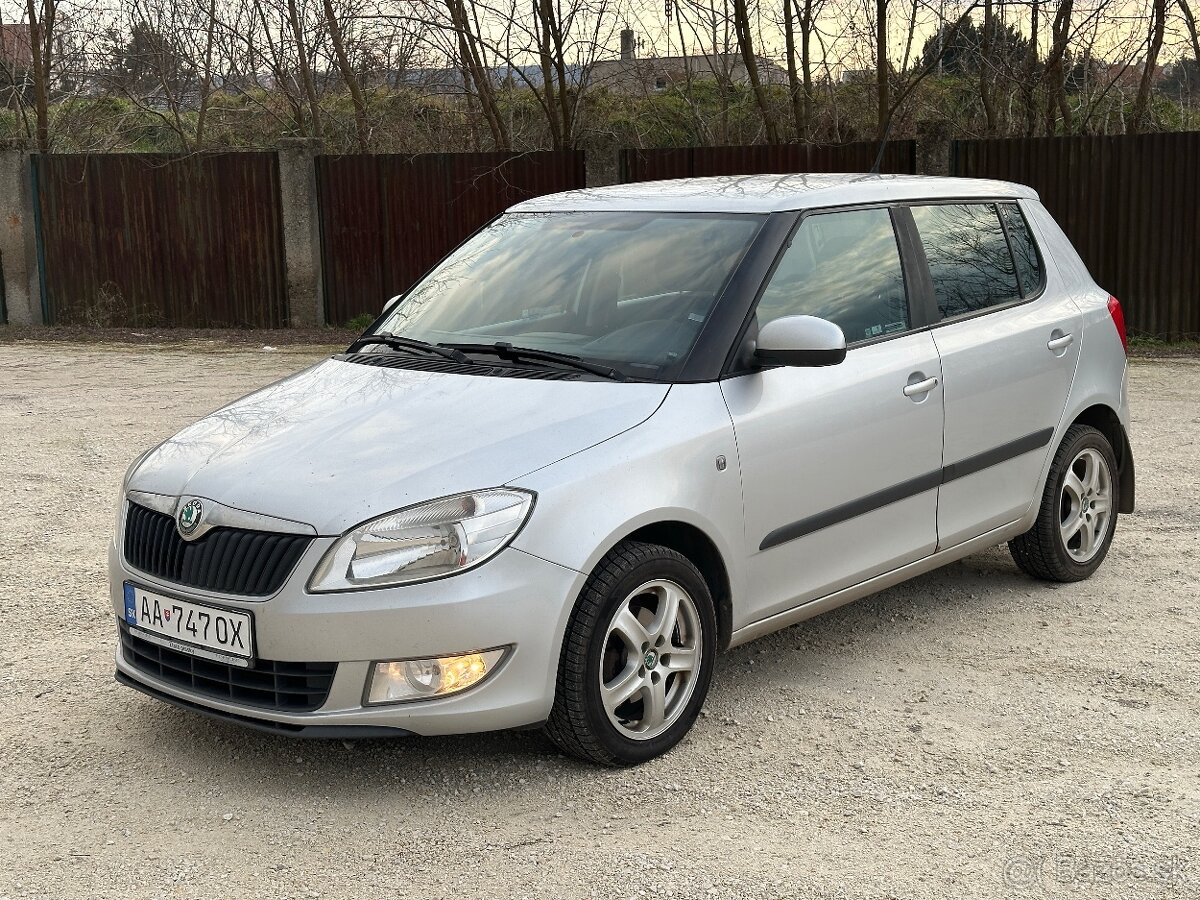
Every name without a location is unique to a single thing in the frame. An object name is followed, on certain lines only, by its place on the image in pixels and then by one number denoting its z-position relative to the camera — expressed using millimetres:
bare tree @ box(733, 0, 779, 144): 16250
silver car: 3688
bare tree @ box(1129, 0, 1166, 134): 14906
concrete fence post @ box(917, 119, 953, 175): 14422
